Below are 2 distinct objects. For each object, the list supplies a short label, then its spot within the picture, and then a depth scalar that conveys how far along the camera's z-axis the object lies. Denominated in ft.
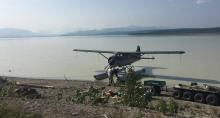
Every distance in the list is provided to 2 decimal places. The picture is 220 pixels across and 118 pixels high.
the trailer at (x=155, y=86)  26.18
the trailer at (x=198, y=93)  22.71
